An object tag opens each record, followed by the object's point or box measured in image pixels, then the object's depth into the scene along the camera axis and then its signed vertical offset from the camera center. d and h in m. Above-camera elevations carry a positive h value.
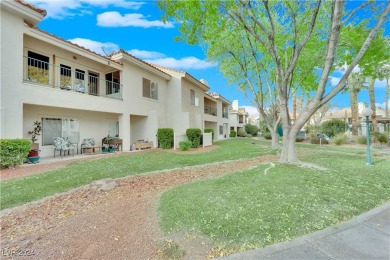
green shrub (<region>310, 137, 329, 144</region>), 23.00 -1.04
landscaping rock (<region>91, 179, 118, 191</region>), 5.80 -1.54
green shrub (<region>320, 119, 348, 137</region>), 25.80 +0.67
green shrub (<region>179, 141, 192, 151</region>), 15.05 -0.91
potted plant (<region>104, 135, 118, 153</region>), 13.83 -0.65
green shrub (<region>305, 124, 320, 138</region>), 26.95 +0.33
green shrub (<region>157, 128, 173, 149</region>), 15.85 -0.28
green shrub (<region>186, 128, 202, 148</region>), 16.64 -0.23
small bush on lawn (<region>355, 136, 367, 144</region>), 19.40 -0.81
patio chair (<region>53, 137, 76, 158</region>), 10.96 -0.55
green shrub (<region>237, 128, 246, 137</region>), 42.20 -0.03
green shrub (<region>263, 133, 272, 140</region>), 32.57 -0.56
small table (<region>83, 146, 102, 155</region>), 12.72 -1.04
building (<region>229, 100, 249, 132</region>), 45.50 +3.94
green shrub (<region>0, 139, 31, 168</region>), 7.86 -0.68
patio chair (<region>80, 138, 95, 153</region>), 12.77 -0.59
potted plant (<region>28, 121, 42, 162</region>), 9.51 -0.47
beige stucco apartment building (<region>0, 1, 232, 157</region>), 8.62 +2.89
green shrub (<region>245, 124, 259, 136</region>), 44.88 +0.64
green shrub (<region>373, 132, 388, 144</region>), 18.96 -0.62
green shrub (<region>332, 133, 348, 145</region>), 20.34 -0.83
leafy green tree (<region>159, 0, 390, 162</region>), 7.07 +4.83
